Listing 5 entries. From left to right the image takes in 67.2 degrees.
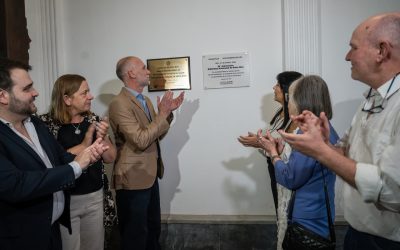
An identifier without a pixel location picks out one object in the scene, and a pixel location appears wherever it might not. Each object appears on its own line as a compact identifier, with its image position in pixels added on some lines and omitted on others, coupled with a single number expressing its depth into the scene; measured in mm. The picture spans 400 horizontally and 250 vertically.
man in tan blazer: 2141
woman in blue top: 1456
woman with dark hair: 2024
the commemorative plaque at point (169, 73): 2783
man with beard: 1273
